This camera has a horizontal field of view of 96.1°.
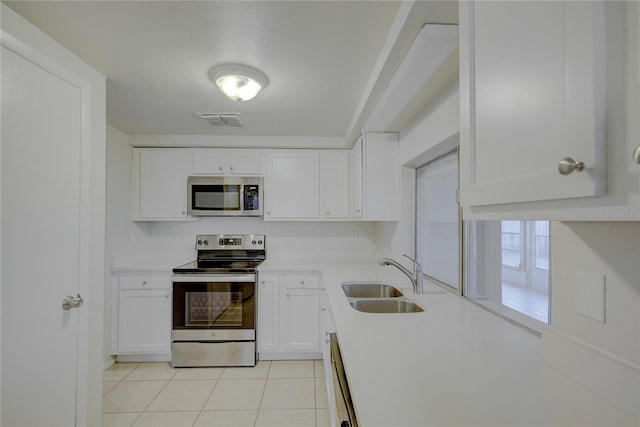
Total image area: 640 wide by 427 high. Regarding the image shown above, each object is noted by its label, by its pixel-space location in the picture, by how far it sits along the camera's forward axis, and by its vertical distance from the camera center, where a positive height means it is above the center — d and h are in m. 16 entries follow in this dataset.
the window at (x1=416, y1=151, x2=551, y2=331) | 1.17 -0.18
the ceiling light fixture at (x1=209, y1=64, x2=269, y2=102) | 1.67 +0.84
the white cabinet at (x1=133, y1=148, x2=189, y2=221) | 3.01 +0.36
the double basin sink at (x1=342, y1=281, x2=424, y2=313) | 1.65 -0.51
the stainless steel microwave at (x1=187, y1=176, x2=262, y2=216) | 3.02 +0.22
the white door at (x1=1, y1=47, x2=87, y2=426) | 1.19 -0.11
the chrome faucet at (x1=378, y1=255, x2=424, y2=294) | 1.74 -0.35
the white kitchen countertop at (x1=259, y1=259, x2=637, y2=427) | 0.66 -0.45
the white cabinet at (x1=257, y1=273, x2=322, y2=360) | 2.71 -0.92
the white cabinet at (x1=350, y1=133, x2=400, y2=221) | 2.46 +0.36
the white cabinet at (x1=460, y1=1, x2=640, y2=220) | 0.43 +0.20
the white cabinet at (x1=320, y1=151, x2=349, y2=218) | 3.12 +0.36
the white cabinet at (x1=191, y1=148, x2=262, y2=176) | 3.05 +0.60
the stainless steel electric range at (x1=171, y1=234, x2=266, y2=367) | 2.59 -0.90
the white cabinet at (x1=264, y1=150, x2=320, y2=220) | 3.09 +0.36
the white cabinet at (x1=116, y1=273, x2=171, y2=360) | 2.64 -0.90
